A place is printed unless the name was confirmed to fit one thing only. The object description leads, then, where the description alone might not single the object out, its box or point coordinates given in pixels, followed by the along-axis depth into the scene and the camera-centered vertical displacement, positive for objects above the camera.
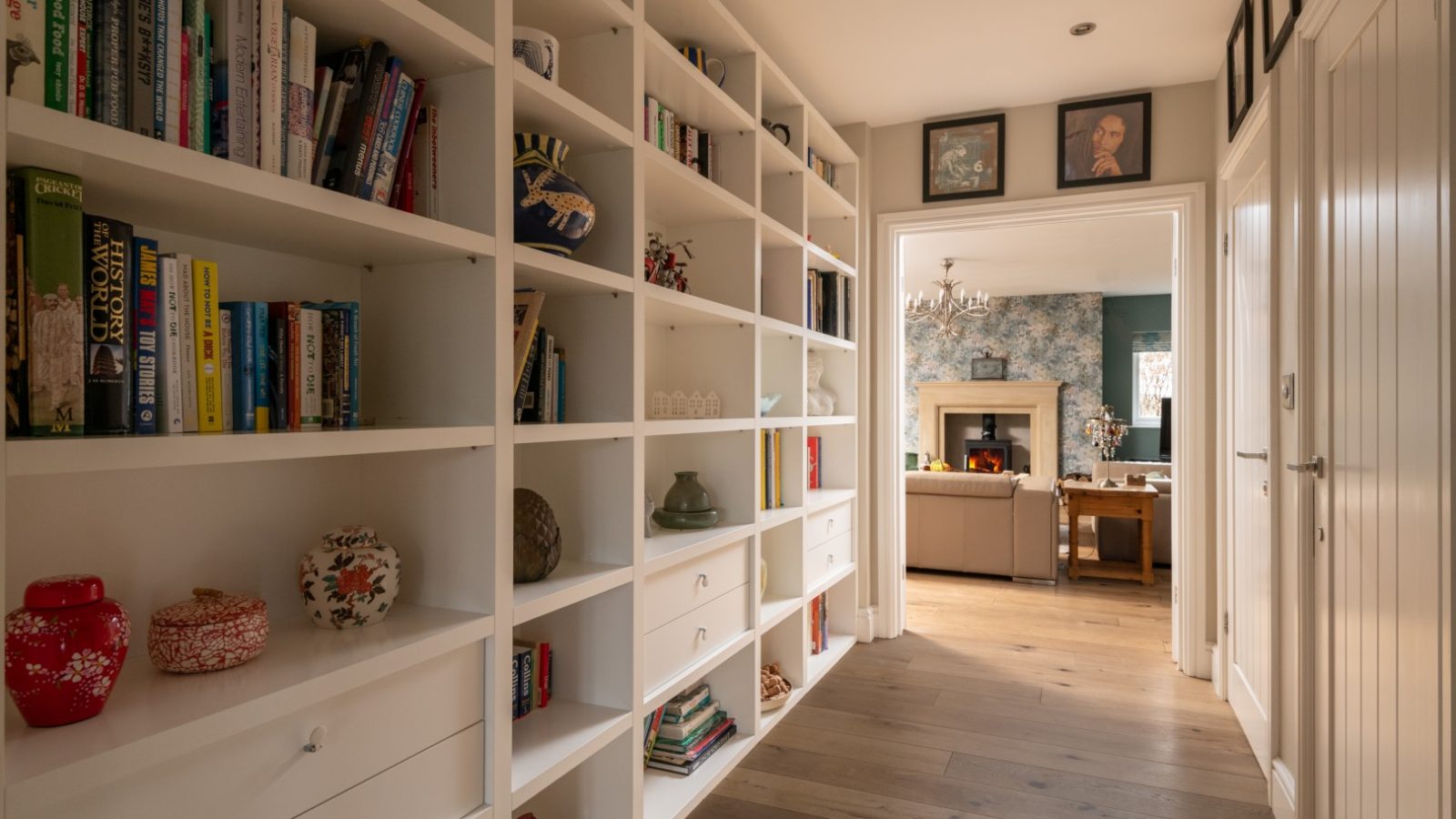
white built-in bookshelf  1.07 -0.13
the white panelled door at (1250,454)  2.52 -0.13
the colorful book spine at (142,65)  1.02 +0.44
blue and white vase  1.72 +0.45
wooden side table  5.25 -0.64
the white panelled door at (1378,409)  1.33 +0.01
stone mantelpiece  9.52 +0.09
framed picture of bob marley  3.56 +1.20
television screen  9.08 -0.26
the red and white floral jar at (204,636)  1.15 -0.32
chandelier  7.57 +1.02
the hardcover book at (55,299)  0.92 +0.13
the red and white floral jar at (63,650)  0.95 -0.28
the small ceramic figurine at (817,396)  3.52 +0.07
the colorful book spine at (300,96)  1.22 +0.47
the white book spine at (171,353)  1.08 +0.08
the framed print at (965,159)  3.81 +1.19
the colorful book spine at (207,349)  1.14 +0.09
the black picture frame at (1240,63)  2.65 +1.19
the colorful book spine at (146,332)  1.05 +0.10
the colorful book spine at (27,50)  0.90 +0.40
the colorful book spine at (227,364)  1.19 +0.07
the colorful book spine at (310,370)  1.30 +0.07
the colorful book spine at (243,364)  1.21 +0.07
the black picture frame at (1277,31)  2.06 +1.01
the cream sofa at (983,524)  5.16 -0.72
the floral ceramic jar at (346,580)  1.37 -0.28
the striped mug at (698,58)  2.50 +1.10
